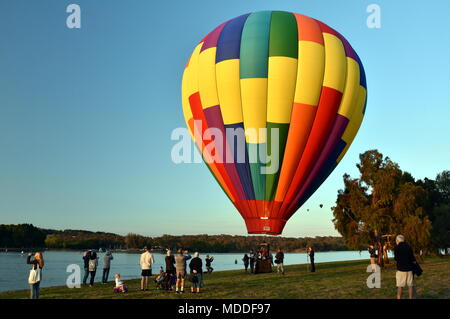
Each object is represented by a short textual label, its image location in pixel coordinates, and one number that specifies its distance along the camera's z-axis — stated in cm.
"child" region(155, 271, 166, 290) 1584
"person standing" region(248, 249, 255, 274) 2558
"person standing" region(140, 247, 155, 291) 1512
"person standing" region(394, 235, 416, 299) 1043
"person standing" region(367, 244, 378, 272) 2367
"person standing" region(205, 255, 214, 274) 2438
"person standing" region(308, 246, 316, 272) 2337
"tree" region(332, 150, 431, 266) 3045
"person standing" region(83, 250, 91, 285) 1758
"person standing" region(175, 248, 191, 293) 1423
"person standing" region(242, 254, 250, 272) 2720
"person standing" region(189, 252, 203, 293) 1414
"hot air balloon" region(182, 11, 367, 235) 2052
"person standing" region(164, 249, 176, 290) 1502
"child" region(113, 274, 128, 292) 1484
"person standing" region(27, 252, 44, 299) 1230
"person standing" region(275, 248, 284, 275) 2248
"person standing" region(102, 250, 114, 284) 1791
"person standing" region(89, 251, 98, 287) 1738
